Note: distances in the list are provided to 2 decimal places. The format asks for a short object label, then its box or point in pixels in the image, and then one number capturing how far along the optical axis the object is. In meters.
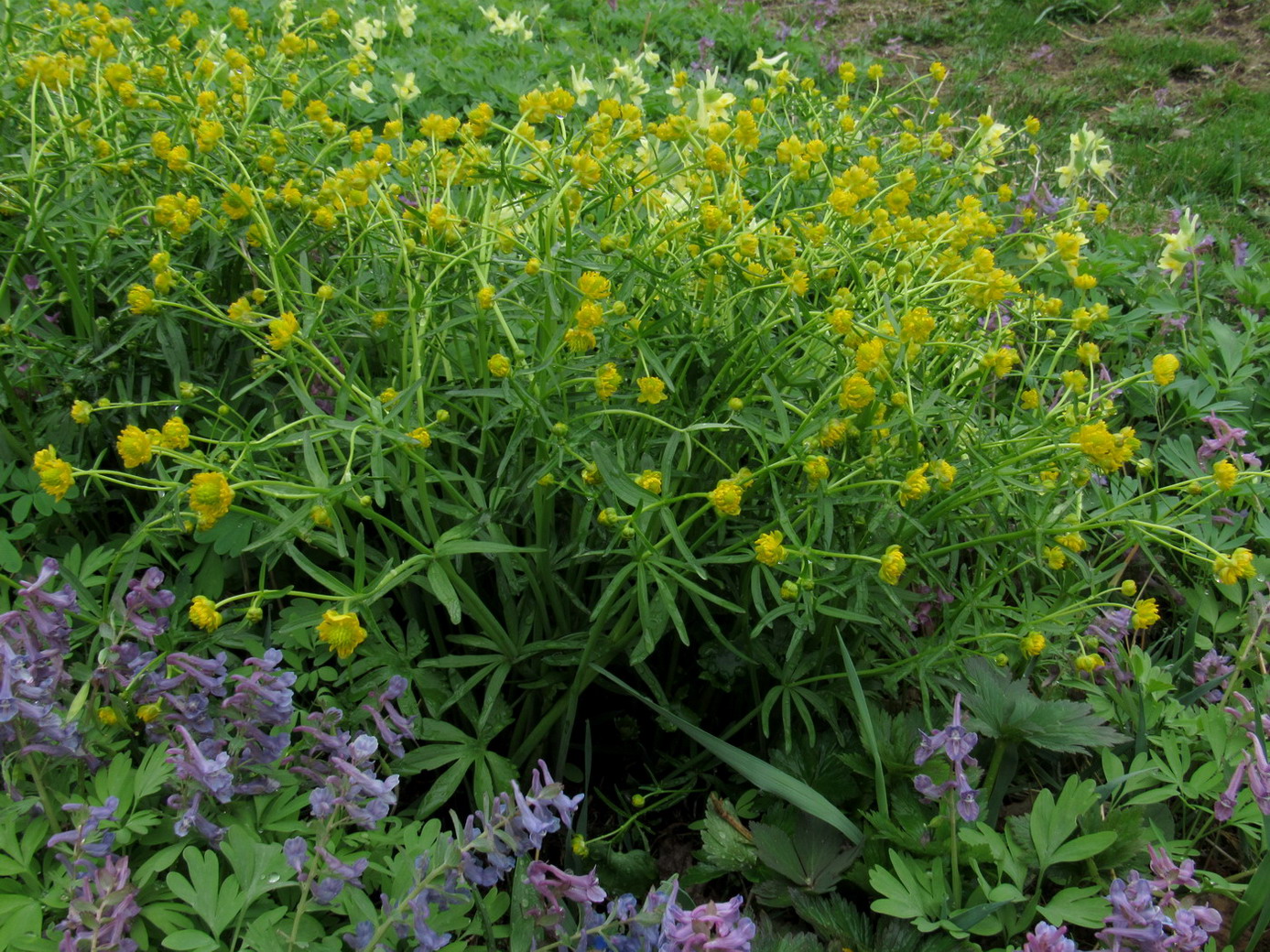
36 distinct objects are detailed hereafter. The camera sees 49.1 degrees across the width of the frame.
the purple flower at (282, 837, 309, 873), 0.52
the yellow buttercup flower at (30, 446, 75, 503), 0.52
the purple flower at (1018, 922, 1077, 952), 0.53
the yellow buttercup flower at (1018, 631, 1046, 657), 0.59
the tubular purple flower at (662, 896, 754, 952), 0.51
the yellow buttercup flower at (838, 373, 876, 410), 0.57
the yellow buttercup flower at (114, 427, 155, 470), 0.53
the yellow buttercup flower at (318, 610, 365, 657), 0.52
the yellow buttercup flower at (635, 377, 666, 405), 0.59
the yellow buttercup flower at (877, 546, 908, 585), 0.56
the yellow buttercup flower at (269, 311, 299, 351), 0.57
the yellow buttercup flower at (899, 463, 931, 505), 0.57
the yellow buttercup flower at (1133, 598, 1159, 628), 0.64
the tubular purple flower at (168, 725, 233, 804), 0.52
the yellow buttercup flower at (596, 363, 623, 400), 0.57
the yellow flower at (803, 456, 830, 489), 0.57
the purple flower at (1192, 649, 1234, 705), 0.74
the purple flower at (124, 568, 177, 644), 0.57
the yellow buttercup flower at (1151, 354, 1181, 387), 0.63
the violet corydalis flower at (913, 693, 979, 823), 0.59
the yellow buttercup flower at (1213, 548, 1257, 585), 0.57
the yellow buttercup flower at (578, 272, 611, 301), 0.57
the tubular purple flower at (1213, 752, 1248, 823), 0.63
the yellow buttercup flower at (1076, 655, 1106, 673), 0.61
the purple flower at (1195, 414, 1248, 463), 0.83
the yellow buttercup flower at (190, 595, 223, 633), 0.52
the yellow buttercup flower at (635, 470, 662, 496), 0.57
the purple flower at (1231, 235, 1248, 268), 1.13
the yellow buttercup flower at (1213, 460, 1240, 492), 0.59
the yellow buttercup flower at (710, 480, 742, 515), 0.55
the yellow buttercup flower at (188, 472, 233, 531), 0.51
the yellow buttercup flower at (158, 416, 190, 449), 0.54
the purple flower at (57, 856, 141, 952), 0.49
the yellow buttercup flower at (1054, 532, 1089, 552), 0.61
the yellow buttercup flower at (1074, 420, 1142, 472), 0.56
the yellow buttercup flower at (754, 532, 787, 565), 0.55
